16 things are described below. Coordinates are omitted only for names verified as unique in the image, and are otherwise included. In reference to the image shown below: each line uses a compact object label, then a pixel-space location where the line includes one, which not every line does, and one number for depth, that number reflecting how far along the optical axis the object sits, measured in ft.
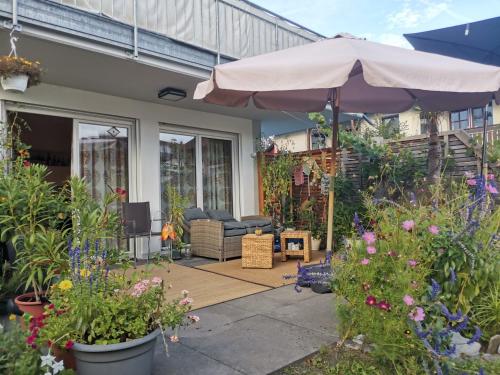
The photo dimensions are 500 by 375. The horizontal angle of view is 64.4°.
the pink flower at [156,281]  7.25
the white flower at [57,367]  5.60
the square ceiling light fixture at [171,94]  18.84
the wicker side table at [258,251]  17.19
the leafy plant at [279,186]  24.67
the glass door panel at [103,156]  19.67
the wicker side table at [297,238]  18.89
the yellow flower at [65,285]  6.52
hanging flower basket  11.68
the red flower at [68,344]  6.04
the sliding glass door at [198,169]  22.88
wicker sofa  19.44
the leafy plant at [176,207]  21.11
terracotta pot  8.52
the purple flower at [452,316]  6.35
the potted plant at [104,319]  6.20
